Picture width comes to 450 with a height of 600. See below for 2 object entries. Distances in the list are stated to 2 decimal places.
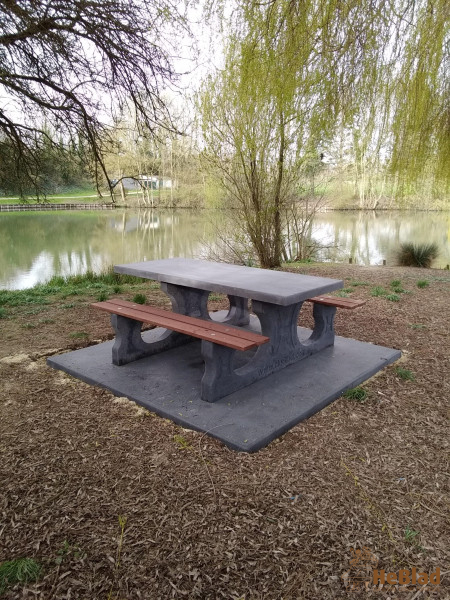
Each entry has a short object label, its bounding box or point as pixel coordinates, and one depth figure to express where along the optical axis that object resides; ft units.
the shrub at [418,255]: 39.58
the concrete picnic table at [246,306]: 10.61
